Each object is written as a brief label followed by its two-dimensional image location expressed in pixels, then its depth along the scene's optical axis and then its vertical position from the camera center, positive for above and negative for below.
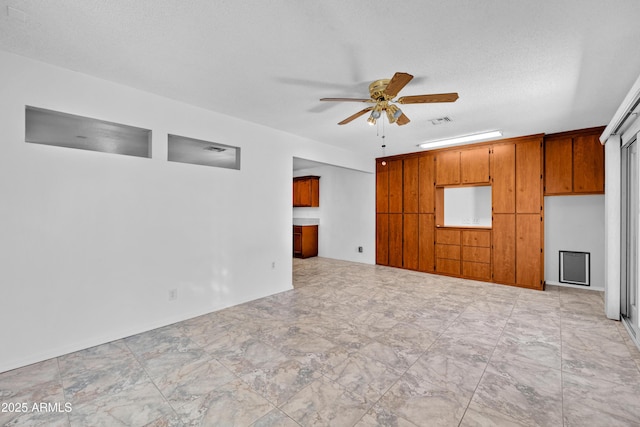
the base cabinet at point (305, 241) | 7.76 -0.80
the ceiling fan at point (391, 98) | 2.29 +1.04
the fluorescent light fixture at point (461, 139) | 4.62 +1.29
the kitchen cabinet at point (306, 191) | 8.12 +0.62
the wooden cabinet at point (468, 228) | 4.78 -0.04
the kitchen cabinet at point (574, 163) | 4.36 +0.79
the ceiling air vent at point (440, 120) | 3.90 +1.31
